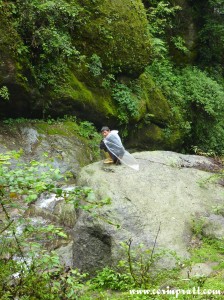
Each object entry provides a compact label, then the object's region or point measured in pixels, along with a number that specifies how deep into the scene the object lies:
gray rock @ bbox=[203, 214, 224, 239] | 6.70
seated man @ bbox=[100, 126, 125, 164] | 8.38
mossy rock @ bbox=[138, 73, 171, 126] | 14.86
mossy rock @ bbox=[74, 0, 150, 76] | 12.62
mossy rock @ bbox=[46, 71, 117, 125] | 11.97
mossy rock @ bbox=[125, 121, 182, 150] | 14.45
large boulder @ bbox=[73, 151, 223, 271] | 6.39
